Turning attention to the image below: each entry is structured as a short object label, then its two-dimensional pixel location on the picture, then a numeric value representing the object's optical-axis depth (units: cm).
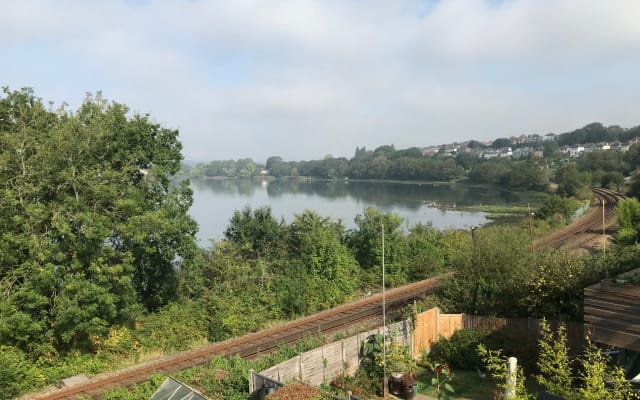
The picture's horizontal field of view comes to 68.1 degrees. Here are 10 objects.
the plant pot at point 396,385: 1260
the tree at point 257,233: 2503
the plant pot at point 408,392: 1237
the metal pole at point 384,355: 1266
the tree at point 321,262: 2281
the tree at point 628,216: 3223
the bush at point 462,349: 1423
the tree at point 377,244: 2709
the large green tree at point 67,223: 1480
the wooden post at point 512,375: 819
